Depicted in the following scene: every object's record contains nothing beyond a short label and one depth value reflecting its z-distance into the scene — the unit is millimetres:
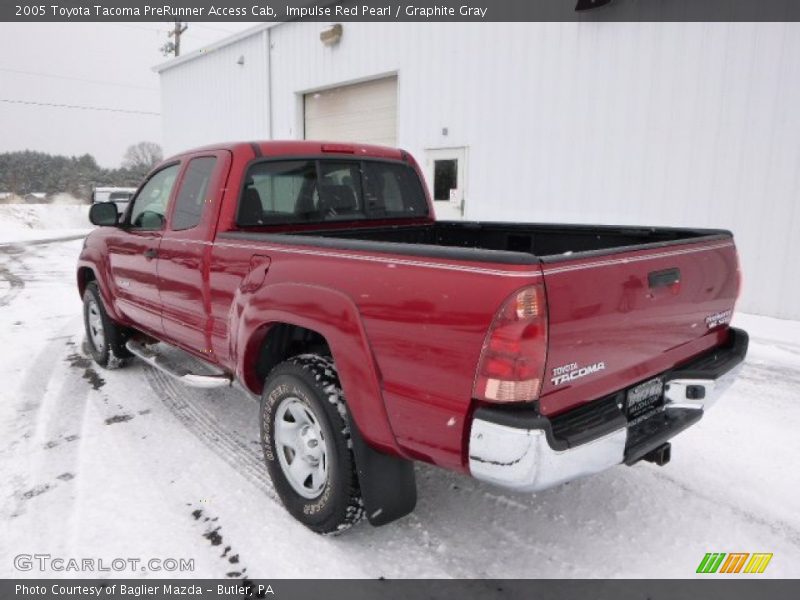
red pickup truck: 1967
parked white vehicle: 25031
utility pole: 39344
